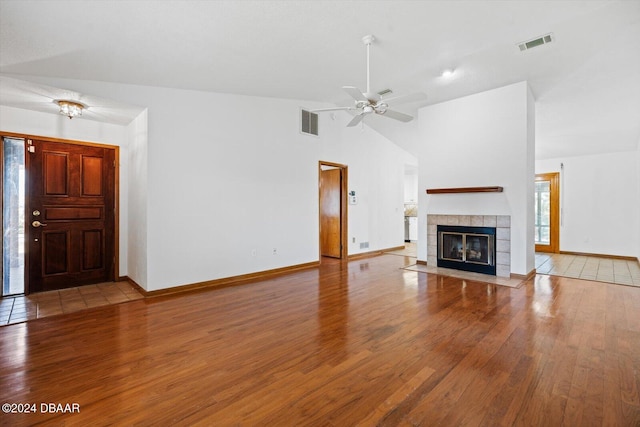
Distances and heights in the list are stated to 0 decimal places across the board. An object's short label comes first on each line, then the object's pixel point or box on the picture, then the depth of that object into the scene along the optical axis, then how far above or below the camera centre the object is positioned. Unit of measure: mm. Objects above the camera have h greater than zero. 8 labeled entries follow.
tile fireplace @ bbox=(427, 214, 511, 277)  4805 -576
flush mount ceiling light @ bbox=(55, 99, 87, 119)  3653 +1355
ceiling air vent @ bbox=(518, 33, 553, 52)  3361 +2056
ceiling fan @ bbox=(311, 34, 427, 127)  3135 +1257
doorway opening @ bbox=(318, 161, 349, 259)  6602 +6
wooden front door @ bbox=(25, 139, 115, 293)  4055 -56
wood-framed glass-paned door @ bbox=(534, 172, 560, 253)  7563 -19
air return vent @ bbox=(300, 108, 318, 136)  5625 +1778
